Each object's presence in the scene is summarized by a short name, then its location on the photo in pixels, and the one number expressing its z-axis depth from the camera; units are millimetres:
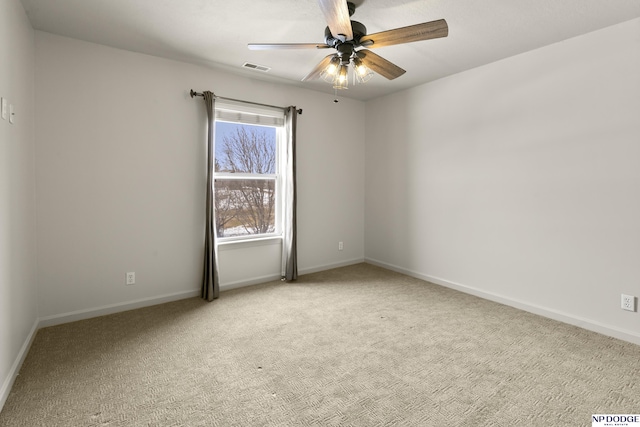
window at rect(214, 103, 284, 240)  3863
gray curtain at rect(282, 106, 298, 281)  4152
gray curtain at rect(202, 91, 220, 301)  3566
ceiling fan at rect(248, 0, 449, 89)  1858
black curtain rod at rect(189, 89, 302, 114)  3469
